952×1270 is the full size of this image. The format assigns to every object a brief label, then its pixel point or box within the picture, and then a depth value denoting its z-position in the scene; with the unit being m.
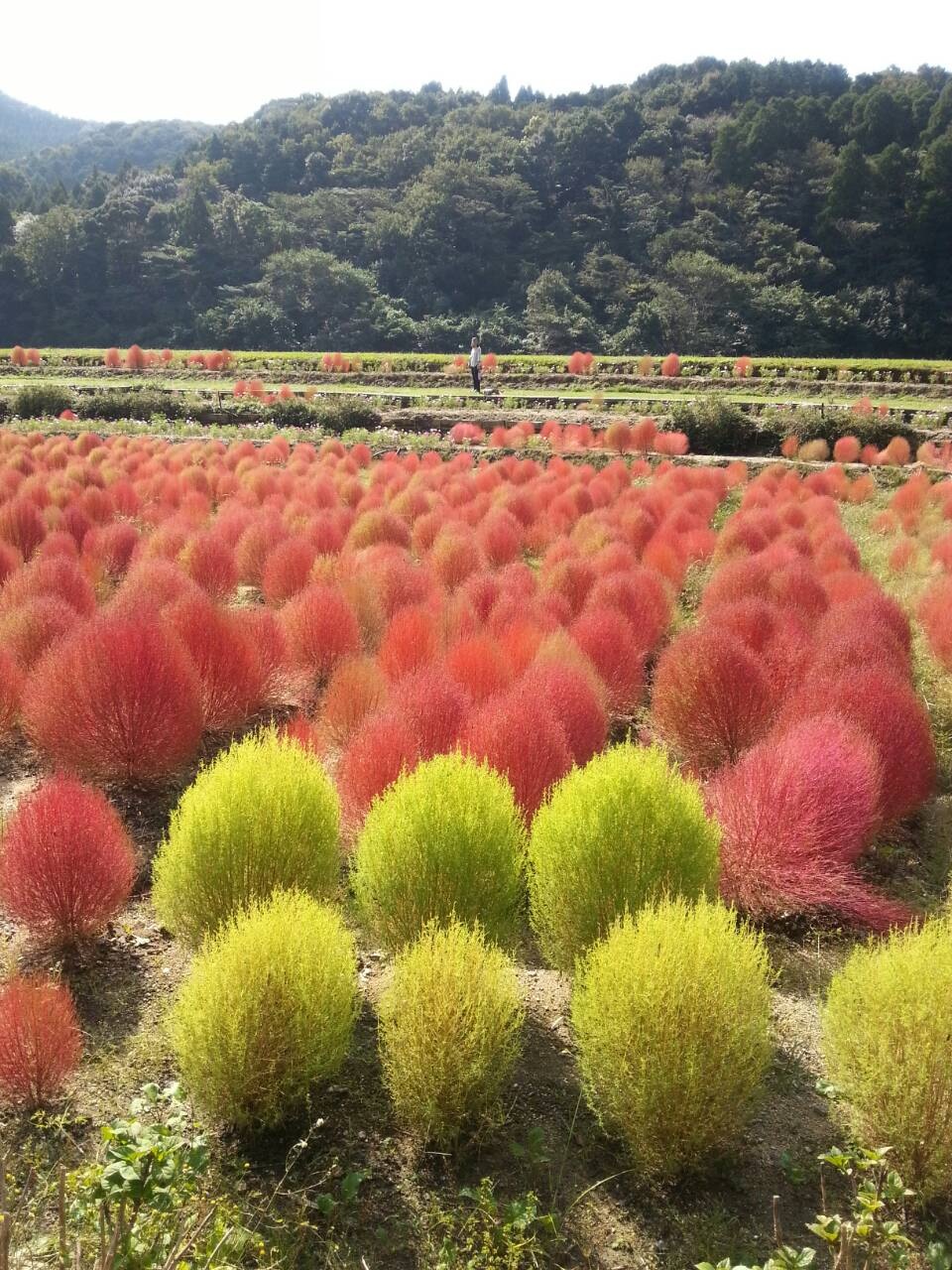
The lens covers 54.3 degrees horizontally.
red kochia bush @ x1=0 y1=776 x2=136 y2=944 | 4.16
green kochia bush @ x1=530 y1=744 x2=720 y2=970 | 3.98
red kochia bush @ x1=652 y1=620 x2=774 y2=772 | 6.03
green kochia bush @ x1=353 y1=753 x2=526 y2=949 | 3.99
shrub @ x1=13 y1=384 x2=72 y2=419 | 23.56
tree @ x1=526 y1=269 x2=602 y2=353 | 44.75
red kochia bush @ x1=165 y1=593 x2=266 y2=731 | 6.53
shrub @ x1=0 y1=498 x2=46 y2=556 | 10.03
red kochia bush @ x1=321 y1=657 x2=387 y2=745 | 5.92
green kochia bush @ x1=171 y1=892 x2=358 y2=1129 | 3.20
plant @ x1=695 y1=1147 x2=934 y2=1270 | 2.30
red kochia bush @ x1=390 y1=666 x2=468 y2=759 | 5.19
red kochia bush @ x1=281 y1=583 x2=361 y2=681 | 7.36
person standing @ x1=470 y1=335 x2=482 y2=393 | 24.98
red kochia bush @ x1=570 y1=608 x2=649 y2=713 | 6.95
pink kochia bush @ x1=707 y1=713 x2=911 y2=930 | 4.49
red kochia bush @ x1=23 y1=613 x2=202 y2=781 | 5.53
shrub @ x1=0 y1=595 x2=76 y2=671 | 6.86
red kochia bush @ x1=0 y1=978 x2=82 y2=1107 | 3.38
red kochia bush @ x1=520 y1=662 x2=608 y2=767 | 5.53
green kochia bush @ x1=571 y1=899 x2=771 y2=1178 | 3.01
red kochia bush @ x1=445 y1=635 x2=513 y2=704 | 5.93
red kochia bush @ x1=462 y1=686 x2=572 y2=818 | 4.90
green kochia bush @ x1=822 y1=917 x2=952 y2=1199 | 2.99
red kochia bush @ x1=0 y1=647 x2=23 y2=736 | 6.40
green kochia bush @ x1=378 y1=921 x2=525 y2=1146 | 3.17
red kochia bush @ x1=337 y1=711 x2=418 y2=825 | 4.90
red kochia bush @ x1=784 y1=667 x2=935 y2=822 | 5.48
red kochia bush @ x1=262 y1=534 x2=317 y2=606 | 9.12
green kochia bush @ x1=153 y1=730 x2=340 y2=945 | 4.16
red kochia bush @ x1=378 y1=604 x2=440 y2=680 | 6.64
